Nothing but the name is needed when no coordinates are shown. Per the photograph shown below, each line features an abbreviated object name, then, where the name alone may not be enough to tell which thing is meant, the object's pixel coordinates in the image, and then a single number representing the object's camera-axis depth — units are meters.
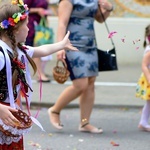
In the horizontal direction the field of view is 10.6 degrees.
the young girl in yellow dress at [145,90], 8.47
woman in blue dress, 8.09
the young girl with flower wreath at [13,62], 5.36
